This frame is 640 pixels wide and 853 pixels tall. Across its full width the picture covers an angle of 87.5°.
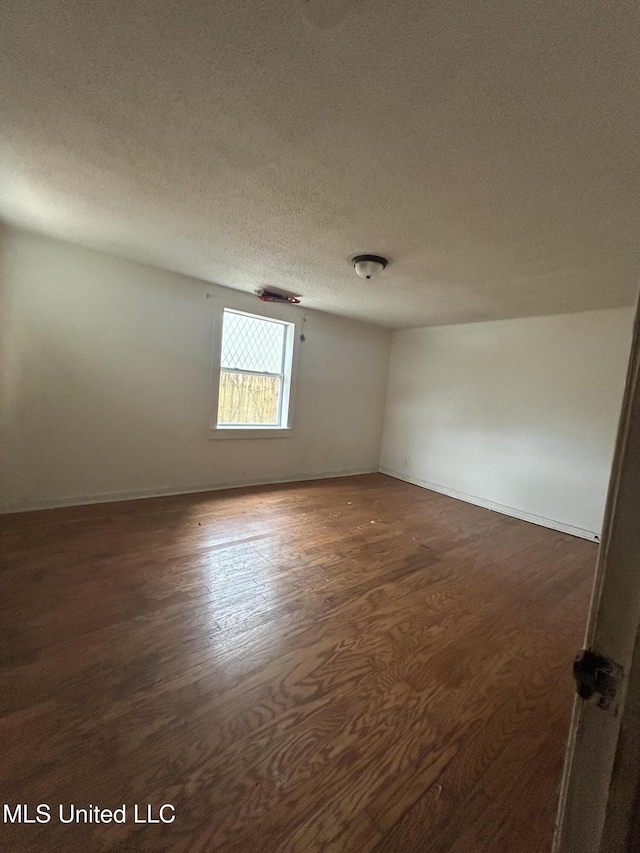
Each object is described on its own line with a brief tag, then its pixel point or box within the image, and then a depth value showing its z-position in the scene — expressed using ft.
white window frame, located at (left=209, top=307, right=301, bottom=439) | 12.50
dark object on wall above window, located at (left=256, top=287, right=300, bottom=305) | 12.21
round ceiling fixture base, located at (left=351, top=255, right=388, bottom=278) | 8.38
